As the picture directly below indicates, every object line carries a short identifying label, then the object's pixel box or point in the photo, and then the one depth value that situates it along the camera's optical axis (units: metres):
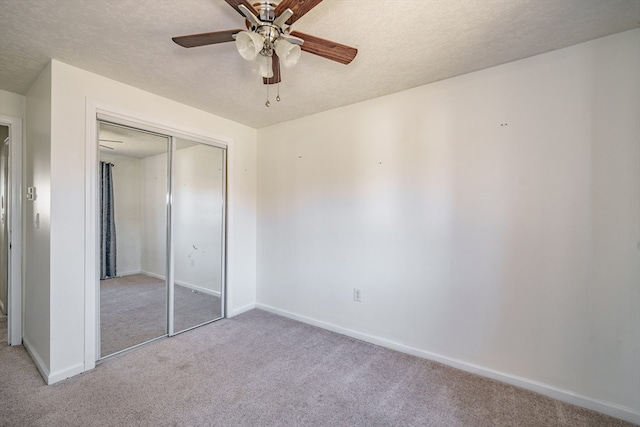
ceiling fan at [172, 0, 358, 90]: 1.21
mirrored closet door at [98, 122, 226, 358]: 2.52
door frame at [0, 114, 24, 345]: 2.58
